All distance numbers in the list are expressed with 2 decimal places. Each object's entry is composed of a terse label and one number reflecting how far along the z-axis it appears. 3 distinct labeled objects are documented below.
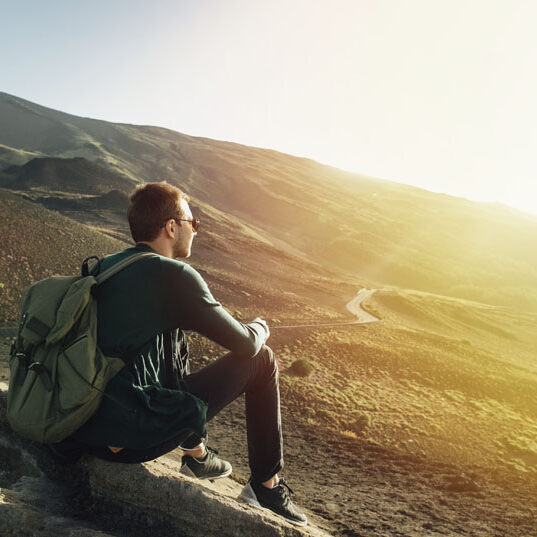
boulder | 2.36
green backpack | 2.00
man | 2.09
